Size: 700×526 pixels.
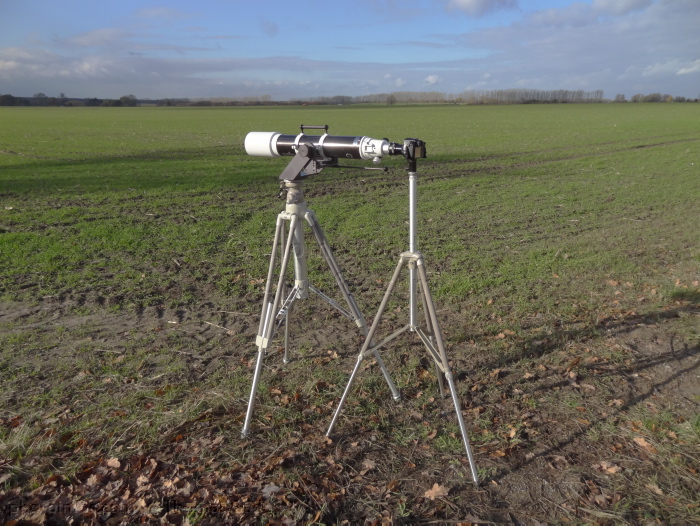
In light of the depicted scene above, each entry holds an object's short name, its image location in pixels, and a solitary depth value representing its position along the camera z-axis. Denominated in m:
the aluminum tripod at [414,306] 3.26
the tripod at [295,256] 3.59
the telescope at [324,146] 3.33
